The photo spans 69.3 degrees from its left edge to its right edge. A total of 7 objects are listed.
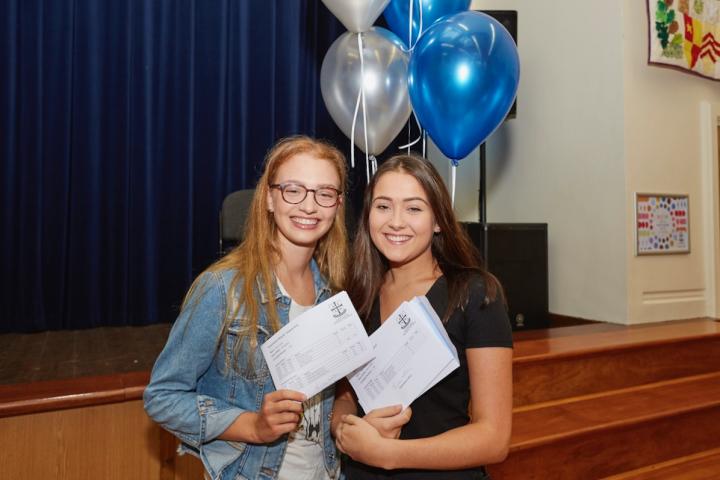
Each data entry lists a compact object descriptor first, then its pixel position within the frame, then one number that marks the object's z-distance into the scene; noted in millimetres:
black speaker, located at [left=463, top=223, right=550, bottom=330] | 2852
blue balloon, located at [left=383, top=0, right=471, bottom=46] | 2336
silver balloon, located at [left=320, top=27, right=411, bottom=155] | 2270
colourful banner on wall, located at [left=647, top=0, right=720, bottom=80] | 3059
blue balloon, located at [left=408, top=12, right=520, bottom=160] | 1782
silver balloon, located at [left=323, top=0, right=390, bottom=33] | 2092
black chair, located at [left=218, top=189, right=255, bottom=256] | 2504
